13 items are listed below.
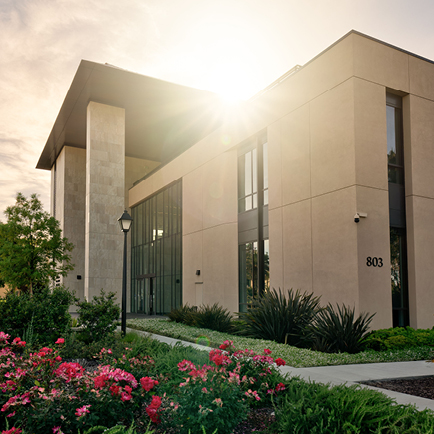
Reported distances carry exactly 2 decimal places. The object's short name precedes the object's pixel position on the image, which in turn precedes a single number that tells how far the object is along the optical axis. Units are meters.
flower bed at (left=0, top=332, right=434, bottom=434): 4.07
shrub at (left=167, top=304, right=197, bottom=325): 17.09
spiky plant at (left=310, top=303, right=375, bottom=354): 10.64
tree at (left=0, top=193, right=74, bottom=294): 26.06
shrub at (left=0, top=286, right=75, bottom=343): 10.39
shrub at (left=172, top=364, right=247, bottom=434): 4.14
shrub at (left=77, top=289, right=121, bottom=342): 11.19
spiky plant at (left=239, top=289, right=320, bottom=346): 11.88
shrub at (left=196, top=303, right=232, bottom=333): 15.18
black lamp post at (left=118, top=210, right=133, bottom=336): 13.95
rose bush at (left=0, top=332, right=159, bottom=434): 4.06
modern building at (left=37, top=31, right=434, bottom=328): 13.45
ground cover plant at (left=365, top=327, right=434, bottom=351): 10.93
